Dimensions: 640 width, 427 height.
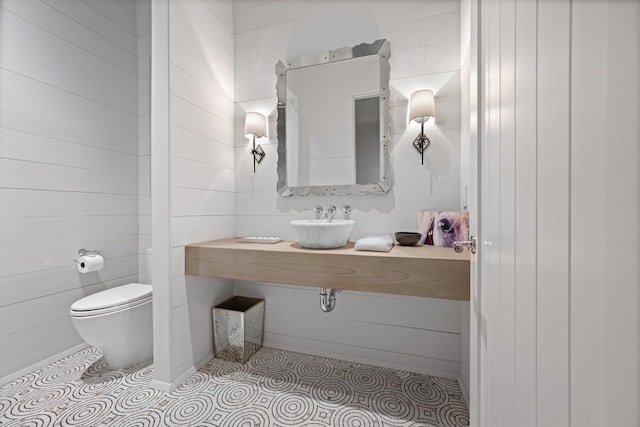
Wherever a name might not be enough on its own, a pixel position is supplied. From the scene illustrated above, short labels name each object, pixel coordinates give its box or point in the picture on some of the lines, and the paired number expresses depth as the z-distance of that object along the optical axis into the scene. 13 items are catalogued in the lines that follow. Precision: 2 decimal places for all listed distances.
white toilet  1.60
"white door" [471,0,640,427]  0.29
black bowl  1.55
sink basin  1.50
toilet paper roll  1.88
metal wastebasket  1.85
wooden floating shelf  1.24
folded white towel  1.42
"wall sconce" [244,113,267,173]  2.00
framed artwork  1.51
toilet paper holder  1.99
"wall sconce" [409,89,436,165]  1.62
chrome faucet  1.85
